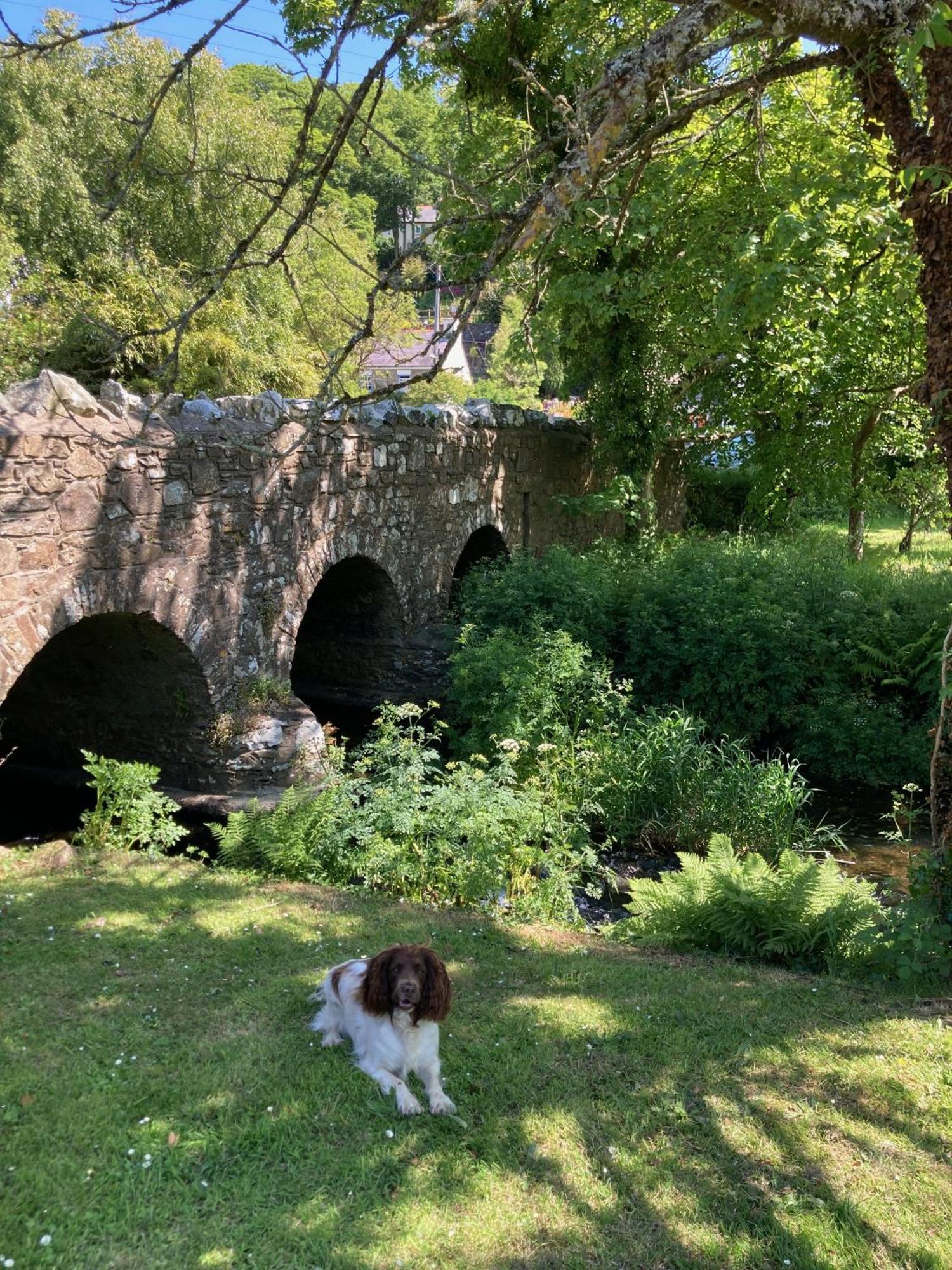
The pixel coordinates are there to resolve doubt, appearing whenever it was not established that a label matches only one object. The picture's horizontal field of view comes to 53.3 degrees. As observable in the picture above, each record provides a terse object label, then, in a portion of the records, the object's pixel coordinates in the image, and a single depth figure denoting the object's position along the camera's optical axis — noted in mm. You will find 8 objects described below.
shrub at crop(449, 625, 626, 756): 8336
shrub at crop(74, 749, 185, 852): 5926
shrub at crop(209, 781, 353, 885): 5785
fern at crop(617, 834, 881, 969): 4707
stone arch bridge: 5879
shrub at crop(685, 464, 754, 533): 18484
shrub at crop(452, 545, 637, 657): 9828
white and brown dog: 3150
